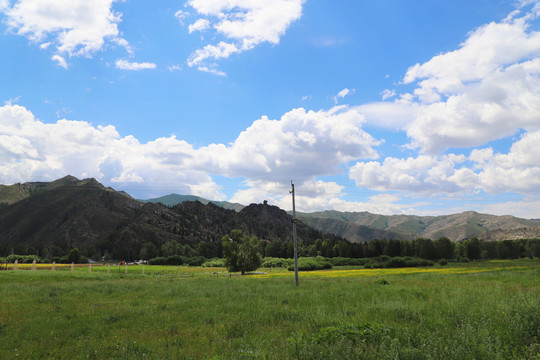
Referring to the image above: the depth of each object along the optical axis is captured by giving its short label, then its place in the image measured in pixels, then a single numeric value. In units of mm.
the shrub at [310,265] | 91106
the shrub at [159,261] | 143825
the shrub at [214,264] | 127650
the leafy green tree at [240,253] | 70562
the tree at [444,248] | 155750
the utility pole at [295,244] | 33688
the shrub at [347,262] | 115812
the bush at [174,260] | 142750
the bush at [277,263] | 118050
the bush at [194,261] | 140125
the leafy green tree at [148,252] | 184750
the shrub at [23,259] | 120550
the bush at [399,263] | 93312
